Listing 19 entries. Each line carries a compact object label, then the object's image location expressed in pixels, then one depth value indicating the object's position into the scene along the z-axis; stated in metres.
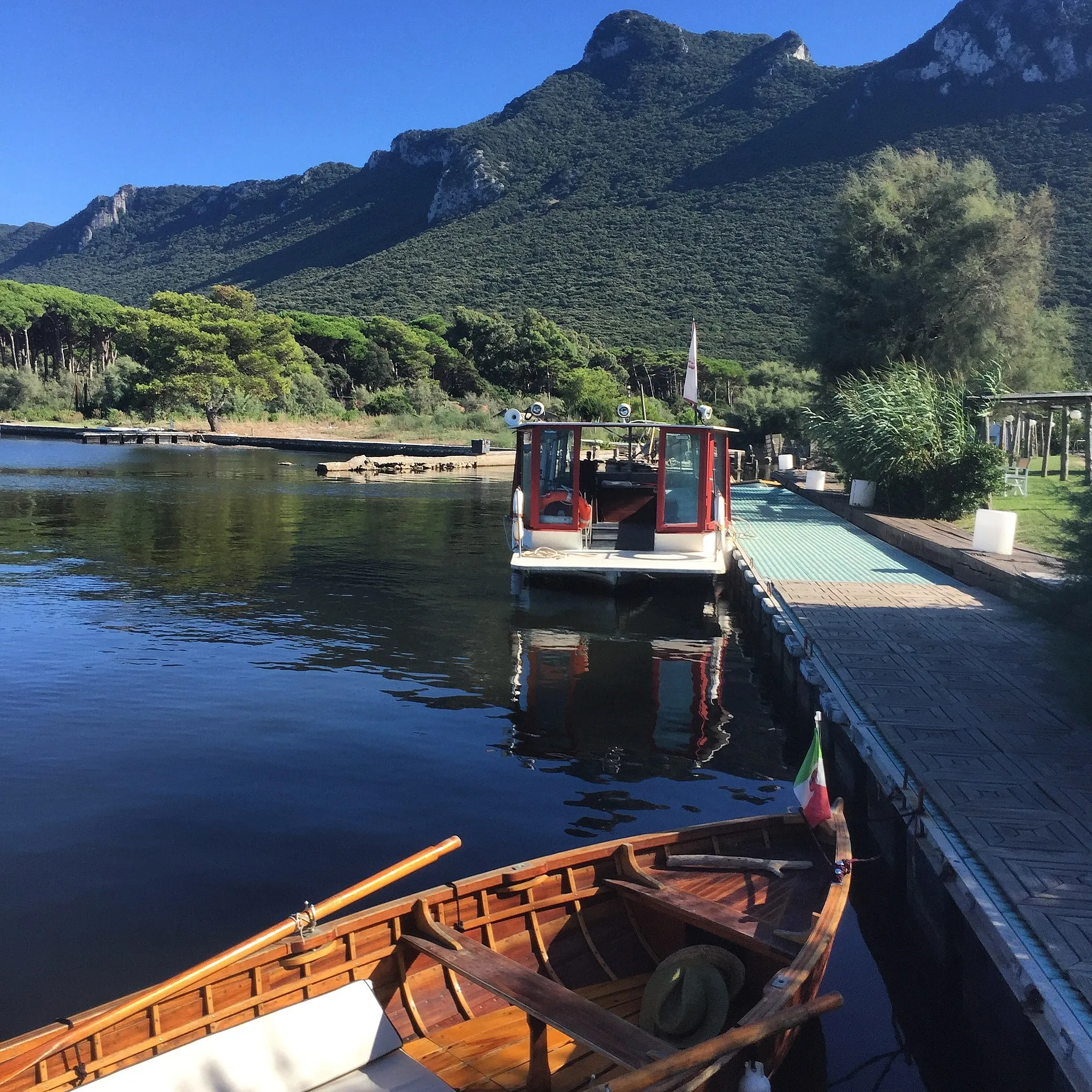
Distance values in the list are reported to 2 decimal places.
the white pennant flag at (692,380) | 17.25
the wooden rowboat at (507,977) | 4.33
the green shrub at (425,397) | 70.31
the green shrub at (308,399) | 72.00
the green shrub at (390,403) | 69.81
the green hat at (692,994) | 5.18
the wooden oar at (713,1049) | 3.91
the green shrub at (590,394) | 60.31
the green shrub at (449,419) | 66.50
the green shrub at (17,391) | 73.50
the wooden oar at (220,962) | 4.07
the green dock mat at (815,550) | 15.84
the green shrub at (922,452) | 21.17
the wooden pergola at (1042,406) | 18.92
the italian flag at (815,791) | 6.41
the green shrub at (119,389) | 70.25
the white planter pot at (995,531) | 15.35
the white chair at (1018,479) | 23.70
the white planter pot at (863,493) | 23.03
